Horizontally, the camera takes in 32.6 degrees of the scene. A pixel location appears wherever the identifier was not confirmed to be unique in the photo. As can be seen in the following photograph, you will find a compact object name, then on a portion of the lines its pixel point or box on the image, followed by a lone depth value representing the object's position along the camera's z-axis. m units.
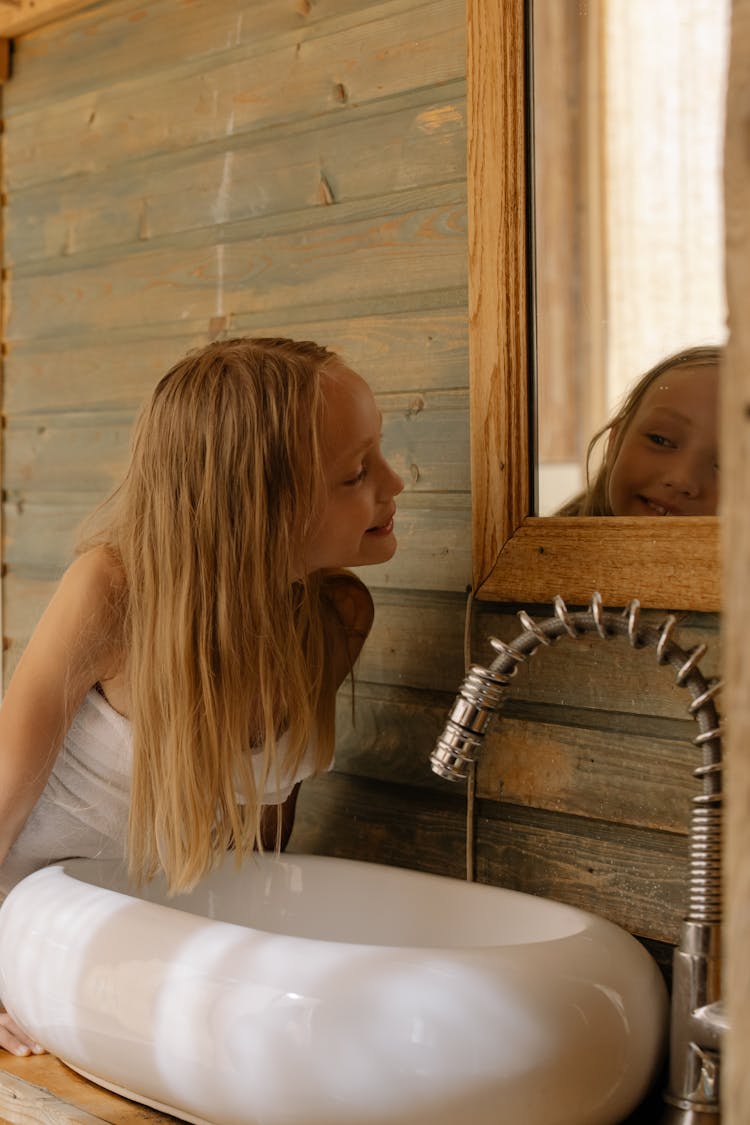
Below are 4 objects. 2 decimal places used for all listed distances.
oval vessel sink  0.93
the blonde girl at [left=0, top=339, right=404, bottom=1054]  1.28
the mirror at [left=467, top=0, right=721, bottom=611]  1.30
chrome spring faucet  1.00
